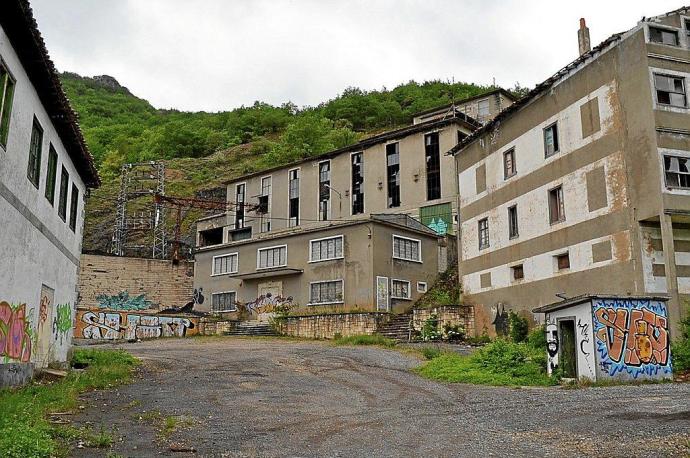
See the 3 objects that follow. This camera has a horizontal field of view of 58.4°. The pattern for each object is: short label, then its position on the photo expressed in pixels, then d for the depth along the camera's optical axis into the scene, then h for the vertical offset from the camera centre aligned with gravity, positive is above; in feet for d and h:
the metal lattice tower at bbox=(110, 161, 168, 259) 174.81 +34.12
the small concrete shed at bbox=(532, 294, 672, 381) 48.88 -0.46
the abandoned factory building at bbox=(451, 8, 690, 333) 64.18 +17.67
